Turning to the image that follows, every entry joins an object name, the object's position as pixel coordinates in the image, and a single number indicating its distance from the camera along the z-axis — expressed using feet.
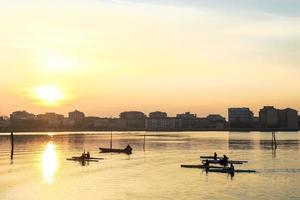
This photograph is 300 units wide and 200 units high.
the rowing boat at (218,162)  311.54
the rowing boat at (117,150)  422.41
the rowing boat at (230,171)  260.07
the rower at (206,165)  275.10
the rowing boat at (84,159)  335.94
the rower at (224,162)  297.90
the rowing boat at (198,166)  277.95
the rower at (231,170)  254.68
